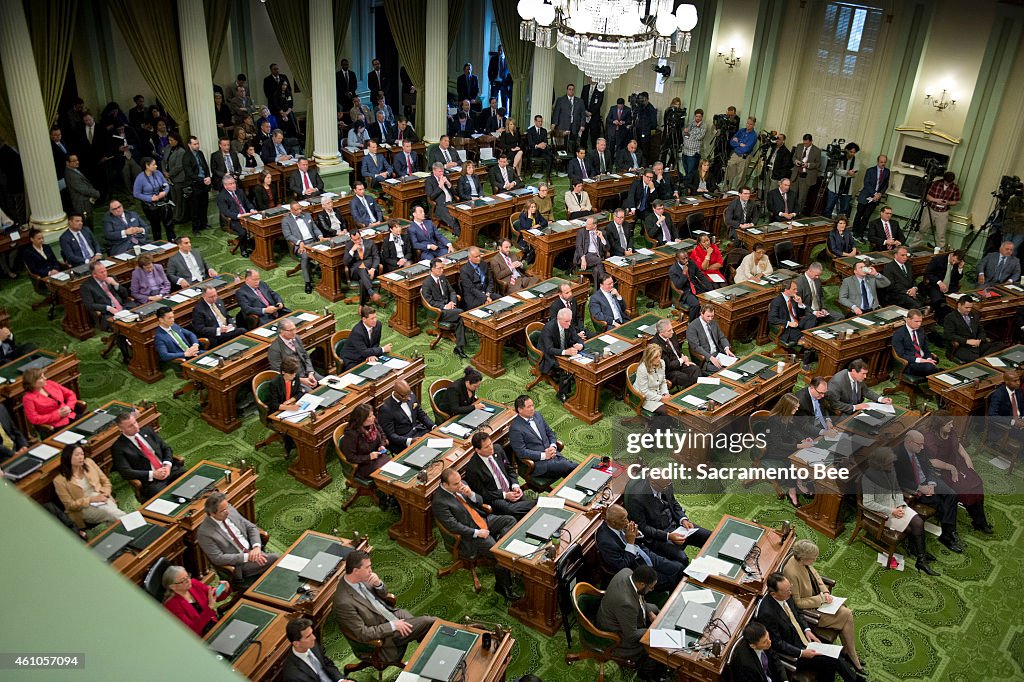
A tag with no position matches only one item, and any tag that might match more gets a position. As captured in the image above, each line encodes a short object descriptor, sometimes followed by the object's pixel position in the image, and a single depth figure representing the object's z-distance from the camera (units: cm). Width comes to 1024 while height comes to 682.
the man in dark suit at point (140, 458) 699
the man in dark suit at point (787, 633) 574
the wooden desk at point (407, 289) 1042
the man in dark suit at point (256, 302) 962
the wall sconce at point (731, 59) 1666
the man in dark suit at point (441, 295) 1027
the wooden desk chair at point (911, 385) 961
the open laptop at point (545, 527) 640
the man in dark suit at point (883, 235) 1281
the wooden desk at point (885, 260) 1185
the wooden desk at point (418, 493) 688
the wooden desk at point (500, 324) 966
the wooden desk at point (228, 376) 836
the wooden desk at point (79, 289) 985
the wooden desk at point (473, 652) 518
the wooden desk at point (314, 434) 758
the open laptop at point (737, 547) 630
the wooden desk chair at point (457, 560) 665
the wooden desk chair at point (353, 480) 732
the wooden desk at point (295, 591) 566
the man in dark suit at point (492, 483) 695
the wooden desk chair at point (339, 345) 905
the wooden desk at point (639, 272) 1118
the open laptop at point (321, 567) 588
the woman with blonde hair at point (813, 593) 604
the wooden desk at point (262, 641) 512
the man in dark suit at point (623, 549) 620
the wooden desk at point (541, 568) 618
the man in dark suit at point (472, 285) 1043
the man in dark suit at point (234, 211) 1245
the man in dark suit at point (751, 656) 525
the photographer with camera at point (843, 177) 1453
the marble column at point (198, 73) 1295
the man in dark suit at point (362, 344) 891
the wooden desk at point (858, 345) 962
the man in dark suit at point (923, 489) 744
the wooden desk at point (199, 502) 631
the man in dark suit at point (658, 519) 670
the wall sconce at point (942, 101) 1385
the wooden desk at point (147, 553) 584
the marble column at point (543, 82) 1741
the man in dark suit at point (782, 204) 1331
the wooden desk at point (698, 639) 543
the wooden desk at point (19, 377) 782
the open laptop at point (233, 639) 518
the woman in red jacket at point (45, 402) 749
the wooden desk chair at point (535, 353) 951
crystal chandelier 839
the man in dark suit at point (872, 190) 1416
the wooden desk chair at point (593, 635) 572
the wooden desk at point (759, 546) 603
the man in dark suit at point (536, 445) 755
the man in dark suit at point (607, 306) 998
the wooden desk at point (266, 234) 1191
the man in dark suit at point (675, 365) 916
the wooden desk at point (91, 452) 664
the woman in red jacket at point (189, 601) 545
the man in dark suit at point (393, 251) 1125
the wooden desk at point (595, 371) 889
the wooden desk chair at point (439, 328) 1030
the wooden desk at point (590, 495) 675
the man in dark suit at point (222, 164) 1328
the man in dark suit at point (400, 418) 770
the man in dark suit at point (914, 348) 949
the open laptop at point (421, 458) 711
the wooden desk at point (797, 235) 1252
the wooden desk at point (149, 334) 907
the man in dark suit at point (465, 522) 652
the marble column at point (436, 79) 1531
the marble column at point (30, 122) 1071
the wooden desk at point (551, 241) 1194
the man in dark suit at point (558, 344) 925
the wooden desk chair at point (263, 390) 792
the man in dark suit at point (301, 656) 503
